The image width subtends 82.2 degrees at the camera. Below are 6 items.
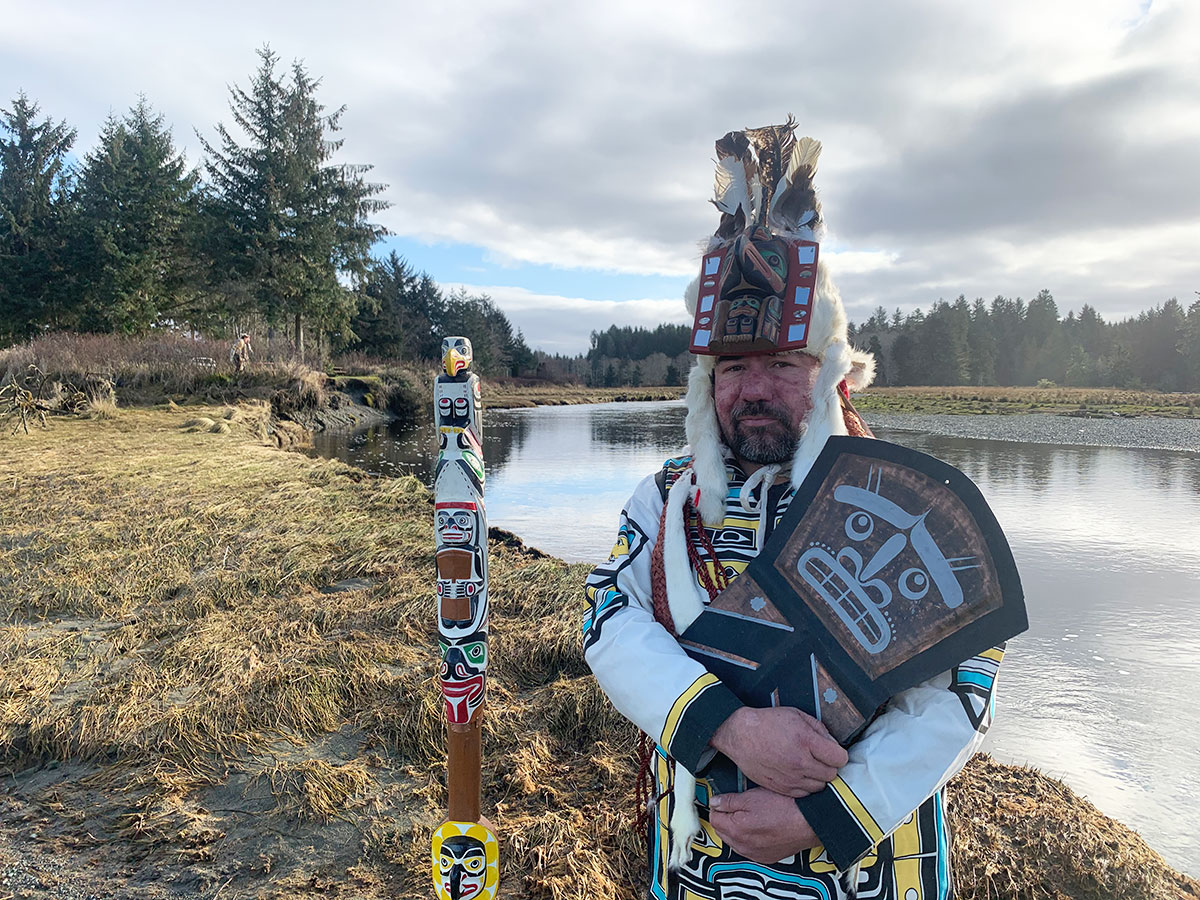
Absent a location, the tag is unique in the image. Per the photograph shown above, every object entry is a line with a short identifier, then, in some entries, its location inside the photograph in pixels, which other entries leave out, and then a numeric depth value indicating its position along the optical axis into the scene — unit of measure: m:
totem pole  2.06
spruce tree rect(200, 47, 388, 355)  22.19
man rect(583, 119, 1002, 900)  1.21
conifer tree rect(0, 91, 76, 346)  23.80
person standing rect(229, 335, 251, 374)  18.81
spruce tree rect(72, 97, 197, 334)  23.91
